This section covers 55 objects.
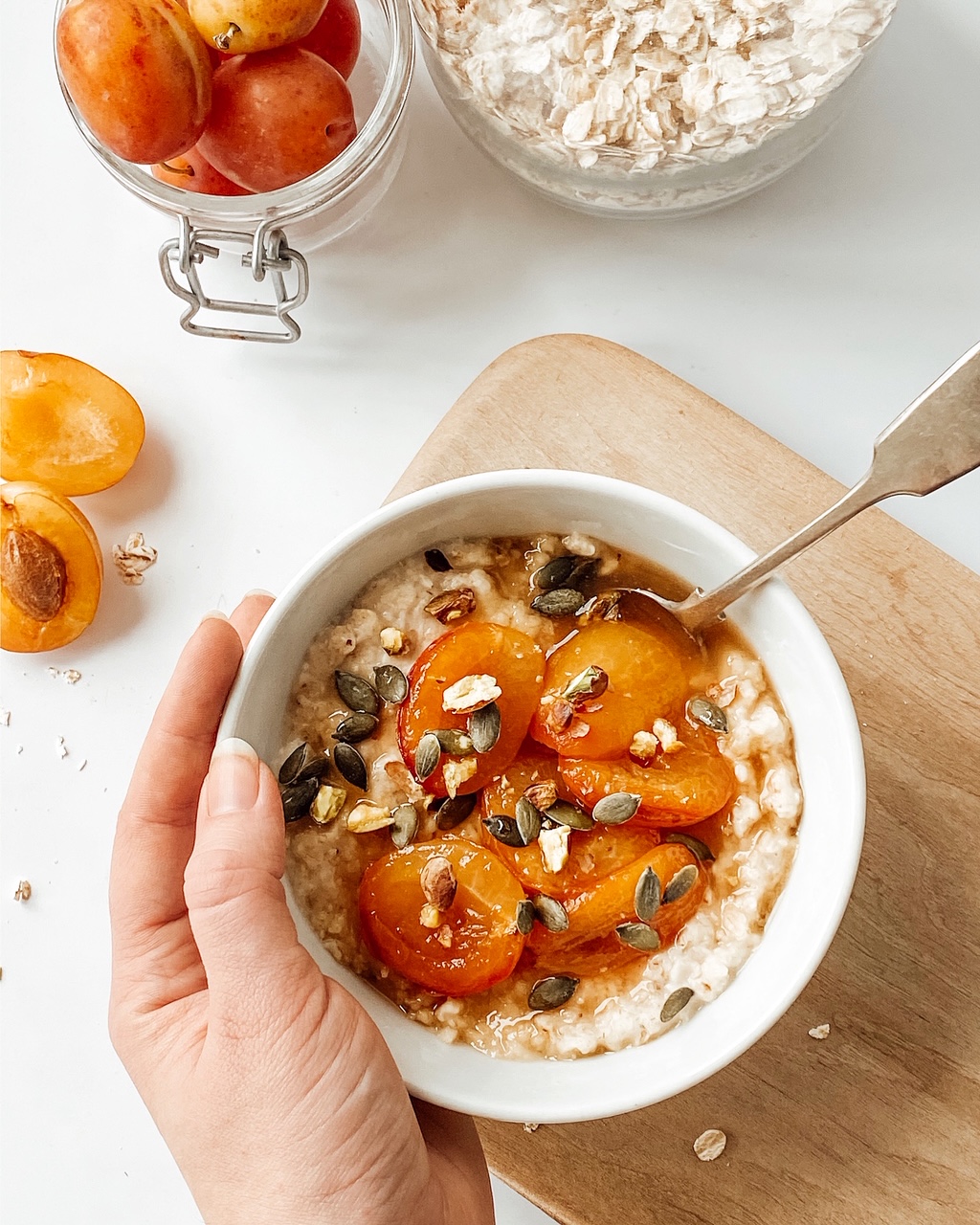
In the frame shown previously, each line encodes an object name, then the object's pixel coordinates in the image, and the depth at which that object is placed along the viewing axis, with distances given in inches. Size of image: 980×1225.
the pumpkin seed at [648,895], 15.4
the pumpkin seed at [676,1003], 15.5
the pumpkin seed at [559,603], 16.3
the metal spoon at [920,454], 14.6
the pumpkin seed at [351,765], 16.0
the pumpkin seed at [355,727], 16.0
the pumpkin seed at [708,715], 16.0
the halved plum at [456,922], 15.6
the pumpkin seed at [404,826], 15.8
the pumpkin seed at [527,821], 15.8
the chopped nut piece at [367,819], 15.8
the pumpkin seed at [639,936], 15.5
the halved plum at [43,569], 18.3
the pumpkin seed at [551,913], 15.6
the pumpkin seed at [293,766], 16.0
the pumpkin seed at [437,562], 16.4
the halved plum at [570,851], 15.8
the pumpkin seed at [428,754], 15.7
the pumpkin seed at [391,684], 16.0
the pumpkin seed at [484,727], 15.7
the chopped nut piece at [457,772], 15.7
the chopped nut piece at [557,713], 15.7
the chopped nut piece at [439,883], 15.5
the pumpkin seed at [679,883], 15.5
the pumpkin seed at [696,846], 15.9
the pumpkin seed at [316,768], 16.0
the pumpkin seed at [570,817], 15.8
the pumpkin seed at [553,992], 15.8
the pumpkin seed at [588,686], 15.6
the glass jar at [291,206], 17.6
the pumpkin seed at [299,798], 15.9
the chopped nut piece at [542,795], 16.0
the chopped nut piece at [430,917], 15.5
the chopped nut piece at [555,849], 15.7
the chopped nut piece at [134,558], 19.3
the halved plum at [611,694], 15.7
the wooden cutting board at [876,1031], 17.3
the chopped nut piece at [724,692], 16.2
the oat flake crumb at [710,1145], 17.4
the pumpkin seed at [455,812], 16.0
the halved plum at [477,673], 15.8
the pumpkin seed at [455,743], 15.7
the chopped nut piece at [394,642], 16.1
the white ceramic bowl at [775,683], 15.0
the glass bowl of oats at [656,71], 16.9
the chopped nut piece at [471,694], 15.6
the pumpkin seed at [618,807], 15.6
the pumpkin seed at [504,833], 15.9
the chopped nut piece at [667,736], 15.8
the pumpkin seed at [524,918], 15.5
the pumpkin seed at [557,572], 16.4
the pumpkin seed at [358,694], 16.1
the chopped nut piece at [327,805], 15.8
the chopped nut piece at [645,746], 15.8
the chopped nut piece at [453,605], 16.1
